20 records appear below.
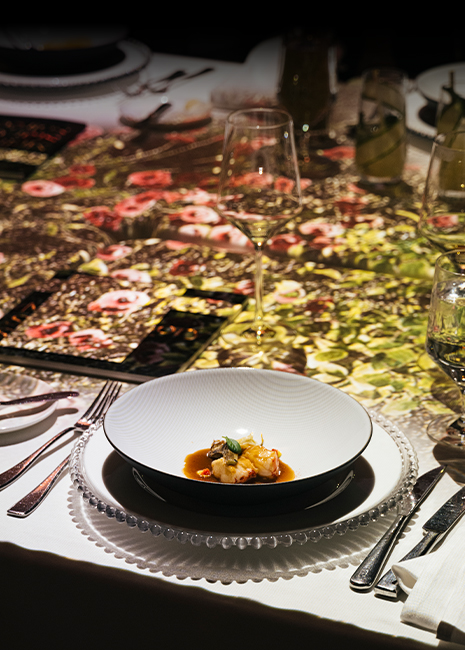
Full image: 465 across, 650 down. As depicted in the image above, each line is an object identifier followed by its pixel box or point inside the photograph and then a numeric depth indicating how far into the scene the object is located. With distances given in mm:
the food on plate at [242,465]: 1521
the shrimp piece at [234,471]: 1518
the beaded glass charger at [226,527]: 1462
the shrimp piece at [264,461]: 1532
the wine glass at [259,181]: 1840
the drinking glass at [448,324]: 1612
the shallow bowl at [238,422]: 1530
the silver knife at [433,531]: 1438
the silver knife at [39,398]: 1703
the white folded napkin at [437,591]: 1398
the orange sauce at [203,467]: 1537
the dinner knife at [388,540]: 1445
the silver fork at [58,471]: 1538
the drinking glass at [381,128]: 2321
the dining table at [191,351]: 1460
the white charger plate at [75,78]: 3119
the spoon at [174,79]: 3149
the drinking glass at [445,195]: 1868
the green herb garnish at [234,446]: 1533
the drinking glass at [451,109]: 2273
